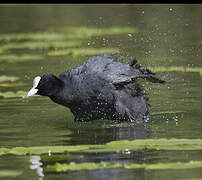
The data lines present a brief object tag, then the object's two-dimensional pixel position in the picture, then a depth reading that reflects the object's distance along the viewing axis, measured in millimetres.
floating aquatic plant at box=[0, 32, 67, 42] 24141
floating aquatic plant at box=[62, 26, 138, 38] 23214
